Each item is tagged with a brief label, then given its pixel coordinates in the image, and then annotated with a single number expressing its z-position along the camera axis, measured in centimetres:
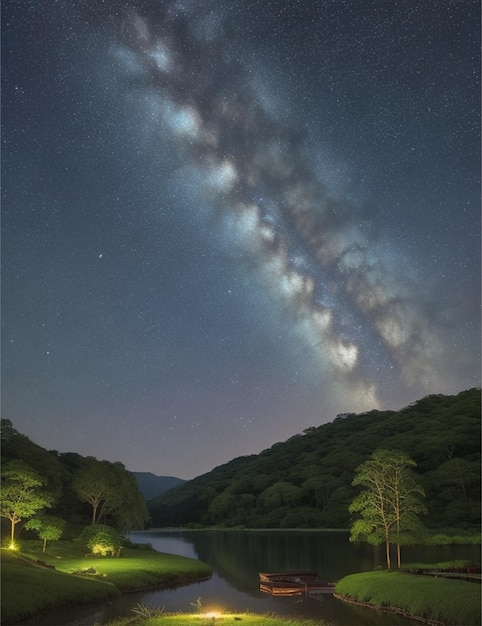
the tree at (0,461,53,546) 5578
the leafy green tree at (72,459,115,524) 7319
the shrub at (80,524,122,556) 6053
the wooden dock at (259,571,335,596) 4725
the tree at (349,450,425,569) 4788
